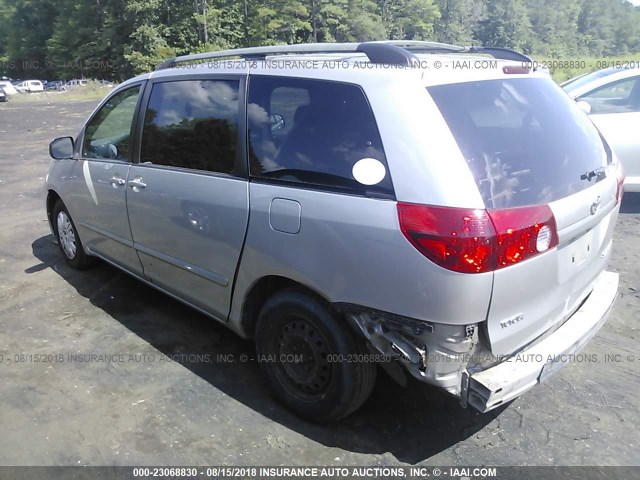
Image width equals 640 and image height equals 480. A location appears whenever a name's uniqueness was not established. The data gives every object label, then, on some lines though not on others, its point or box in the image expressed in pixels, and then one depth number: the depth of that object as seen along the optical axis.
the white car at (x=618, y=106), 6.06
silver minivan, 2.11
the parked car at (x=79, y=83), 43.91
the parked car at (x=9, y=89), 39.87
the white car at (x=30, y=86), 50.17
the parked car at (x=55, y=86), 49.17
